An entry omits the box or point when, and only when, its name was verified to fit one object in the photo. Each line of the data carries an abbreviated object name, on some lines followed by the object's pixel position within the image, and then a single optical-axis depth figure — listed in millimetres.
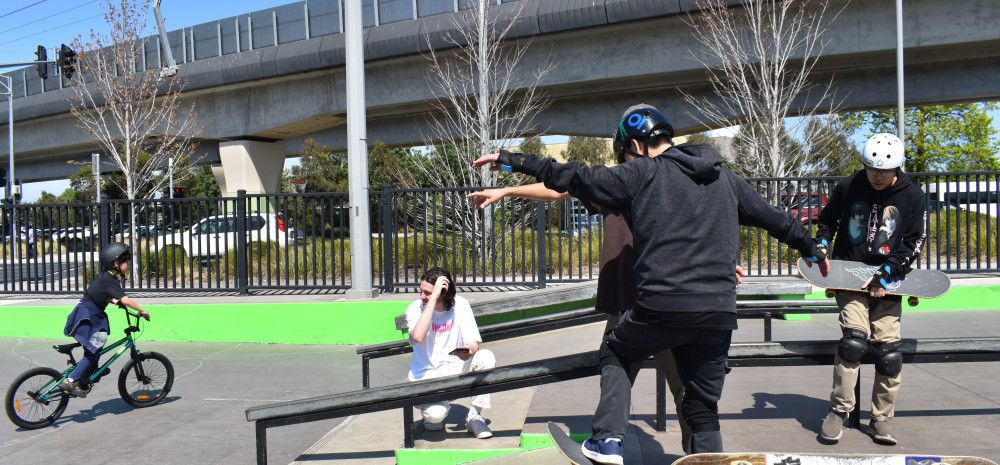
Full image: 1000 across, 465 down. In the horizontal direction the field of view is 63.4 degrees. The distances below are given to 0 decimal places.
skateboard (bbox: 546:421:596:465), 3514
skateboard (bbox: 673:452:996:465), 3596
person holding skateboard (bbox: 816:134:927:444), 4668
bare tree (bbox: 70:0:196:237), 19578
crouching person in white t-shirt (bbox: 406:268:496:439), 5160
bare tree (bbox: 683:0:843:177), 16953
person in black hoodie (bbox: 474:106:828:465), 3299
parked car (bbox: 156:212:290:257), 11234
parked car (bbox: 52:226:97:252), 11727
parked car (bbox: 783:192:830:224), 10508
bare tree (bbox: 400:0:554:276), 15906
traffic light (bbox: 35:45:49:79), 24184
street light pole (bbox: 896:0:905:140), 15333
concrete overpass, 18047
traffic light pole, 33781
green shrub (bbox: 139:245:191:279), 11469
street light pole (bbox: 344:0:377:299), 10461
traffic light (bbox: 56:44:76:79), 20656
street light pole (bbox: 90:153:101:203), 19870
